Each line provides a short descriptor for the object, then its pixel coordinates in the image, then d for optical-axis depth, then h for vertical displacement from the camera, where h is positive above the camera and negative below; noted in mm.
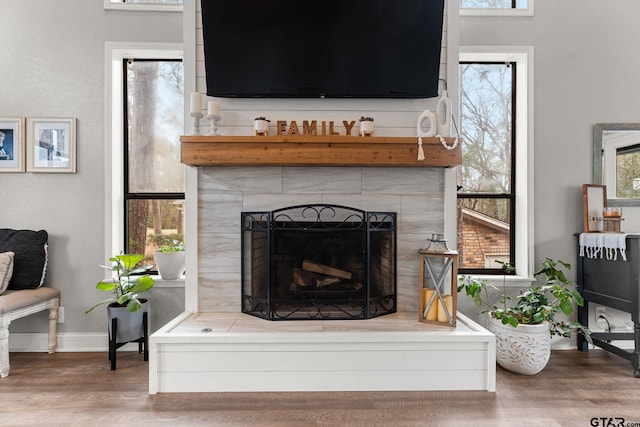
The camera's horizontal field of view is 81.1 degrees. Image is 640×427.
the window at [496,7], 2781 +1563
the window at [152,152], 2924 +472
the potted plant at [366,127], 2309 +527
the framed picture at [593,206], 2695 +46
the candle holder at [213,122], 2297 +560
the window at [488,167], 2969 +363
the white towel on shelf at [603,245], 2336 -217
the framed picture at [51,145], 2723 +488
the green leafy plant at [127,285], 2424 -487
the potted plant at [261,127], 2305 +528
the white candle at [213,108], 2283 +635
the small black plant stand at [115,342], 2375 -851
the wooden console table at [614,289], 2244 -505
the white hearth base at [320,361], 1981 -797
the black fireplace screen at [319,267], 2254 -341
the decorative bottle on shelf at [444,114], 2287 +619
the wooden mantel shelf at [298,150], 2209 +371
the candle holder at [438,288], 2182 -458
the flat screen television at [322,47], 2275 +1020
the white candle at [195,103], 2287 +668
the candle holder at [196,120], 2293 +575
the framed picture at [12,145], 2715 +488
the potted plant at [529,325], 2225 -692
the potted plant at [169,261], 2773 -368
